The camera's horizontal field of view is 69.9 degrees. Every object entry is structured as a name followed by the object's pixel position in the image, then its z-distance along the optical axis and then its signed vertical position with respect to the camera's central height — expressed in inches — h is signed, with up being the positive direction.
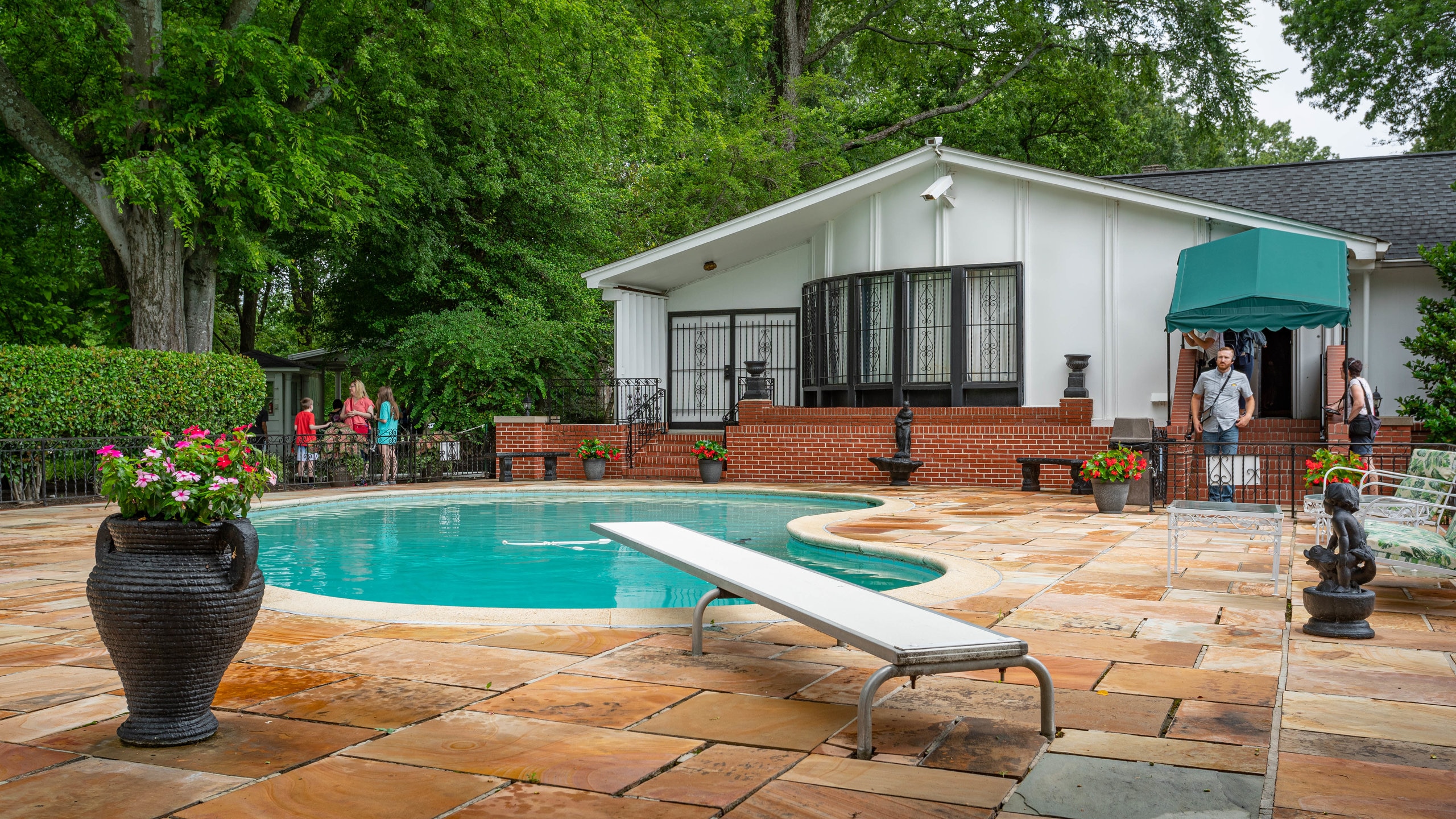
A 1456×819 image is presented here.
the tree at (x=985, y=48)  976.3 +374.0
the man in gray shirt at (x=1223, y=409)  427.8 +0.0
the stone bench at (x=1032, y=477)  564.7 -38.2
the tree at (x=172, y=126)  600.1 +173.3
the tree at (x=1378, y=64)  1026.7 +349.2
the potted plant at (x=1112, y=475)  448.1 -28.6
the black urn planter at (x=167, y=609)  132.8 -25.4
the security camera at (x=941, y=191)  653.3 +138.3
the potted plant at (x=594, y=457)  701.3 -31.8
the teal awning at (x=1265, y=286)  488.4 +60.7
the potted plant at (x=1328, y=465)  377.1 -21.0
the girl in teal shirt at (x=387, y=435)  666.8 -15.8
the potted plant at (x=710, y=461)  655.1 -32.3
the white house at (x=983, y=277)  631.2 +84.6
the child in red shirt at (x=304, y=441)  641.0 -18.5
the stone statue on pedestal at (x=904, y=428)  620.1 -11.2
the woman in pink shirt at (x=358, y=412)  666.2 -0.7
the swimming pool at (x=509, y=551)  309.3 -52.4
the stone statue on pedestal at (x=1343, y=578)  204.4 -34.1
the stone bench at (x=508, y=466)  708.0 -38.3
